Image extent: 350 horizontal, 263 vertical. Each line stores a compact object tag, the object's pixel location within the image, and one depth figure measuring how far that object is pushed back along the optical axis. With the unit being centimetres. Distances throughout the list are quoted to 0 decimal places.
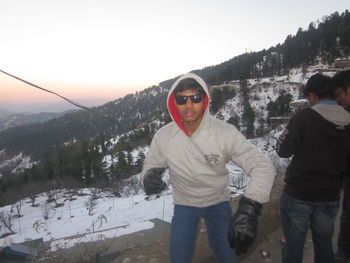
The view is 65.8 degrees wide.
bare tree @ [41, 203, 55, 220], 2373
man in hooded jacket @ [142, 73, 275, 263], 196
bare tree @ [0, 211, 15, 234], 2383
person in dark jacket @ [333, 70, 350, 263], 263
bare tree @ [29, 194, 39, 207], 2985
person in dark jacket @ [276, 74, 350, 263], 212
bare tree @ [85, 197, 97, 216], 2253
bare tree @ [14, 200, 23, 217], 2664
